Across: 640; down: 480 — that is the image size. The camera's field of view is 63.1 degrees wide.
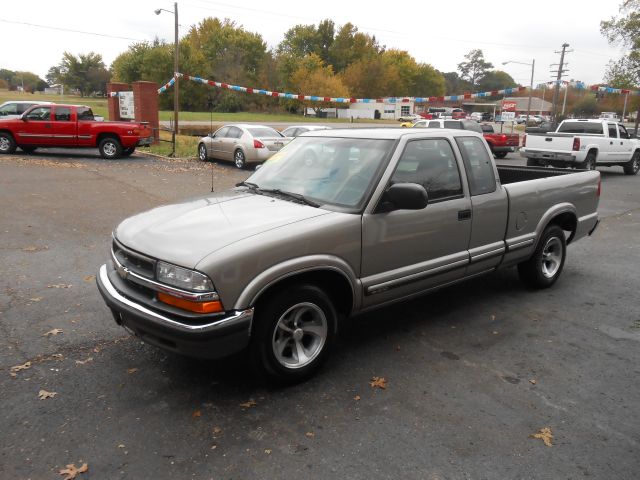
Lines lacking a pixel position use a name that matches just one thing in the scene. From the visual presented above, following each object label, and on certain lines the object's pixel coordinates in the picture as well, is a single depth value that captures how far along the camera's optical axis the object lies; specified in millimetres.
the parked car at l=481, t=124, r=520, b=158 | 22322
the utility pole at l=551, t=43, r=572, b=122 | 43553
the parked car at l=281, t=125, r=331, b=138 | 18408
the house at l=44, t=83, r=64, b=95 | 106194
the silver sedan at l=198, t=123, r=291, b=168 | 16266
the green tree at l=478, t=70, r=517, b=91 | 151500
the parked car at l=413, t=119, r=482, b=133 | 20128
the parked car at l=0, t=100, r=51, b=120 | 21531
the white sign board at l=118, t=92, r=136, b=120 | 21828
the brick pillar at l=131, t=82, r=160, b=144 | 21203
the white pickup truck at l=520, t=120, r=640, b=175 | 16594
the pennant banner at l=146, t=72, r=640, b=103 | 22556
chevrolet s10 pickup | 3225
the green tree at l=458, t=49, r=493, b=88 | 154375
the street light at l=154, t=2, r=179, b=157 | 20859
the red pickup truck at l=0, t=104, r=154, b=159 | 17047
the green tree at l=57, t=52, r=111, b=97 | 88625
